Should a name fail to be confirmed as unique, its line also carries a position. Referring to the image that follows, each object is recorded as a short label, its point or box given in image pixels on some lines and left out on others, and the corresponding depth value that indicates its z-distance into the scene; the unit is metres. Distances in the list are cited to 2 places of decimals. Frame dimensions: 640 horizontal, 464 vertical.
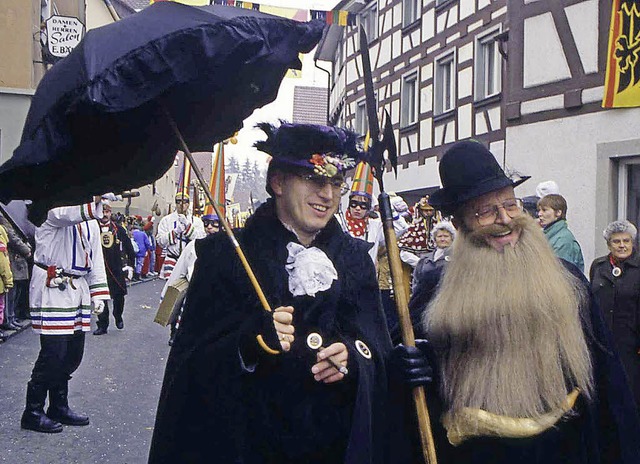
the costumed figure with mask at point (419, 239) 9.36
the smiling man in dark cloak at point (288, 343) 2.92
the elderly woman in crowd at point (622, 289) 5.99
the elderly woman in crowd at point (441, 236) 8.01
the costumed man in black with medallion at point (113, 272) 11.91
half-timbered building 10.31
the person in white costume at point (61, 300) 6.16
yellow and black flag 9.62
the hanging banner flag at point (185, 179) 7.83
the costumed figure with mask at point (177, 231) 11.64
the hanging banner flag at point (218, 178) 5.02
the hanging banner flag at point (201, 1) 11.06
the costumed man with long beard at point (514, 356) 2.72
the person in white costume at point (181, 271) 7.81
